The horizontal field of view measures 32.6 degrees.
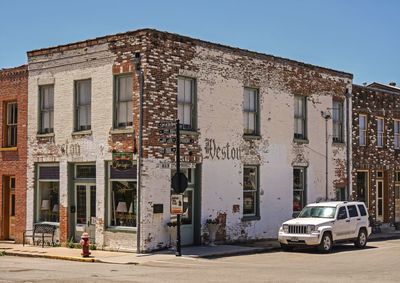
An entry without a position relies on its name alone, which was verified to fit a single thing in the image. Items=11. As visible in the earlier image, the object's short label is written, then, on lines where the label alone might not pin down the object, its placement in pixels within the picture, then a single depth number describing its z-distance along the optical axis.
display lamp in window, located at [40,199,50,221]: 26.91
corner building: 23.53
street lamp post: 31.55
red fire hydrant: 21.97
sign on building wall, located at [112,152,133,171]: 23.59
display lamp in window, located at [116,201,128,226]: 24.08
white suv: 23.72
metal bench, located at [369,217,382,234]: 33.47
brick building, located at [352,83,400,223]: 34.22
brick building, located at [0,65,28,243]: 27.89
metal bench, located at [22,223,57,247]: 26.27
